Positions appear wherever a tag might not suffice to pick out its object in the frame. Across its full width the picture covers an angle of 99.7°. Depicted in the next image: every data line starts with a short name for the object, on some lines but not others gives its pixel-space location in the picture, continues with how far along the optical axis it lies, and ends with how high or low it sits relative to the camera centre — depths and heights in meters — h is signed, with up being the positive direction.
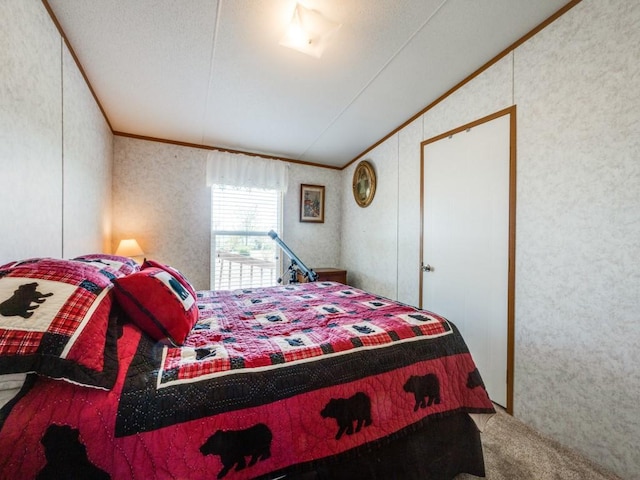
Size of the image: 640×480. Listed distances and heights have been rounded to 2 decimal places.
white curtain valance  3.33 +0.87
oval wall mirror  3.51 +0.77
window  3.43 +0.02
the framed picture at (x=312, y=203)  3.93 +0.53
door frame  1.92 -0.15
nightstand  3.65 -0.49
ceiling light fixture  1.63 +1.34
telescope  3.24 -0.34
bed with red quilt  0.73 -0.51
